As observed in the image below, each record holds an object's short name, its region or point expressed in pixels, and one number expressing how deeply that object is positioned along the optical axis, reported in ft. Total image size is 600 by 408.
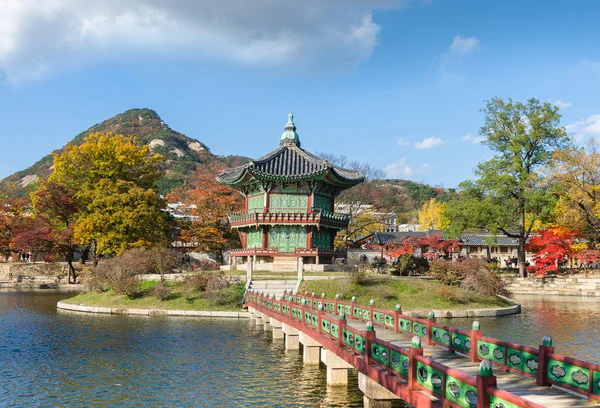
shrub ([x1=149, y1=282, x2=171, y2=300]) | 113.70
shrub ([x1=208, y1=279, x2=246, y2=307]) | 110.01
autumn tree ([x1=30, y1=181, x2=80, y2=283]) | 184.75
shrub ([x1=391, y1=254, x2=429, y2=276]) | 154.53
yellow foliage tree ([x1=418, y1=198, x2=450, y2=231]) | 335.67
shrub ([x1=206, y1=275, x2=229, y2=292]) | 112.88
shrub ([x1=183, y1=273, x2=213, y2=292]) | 114.42
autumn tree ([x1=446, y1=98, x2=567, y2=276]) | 185.37
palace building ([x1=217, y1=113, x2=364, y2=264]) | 145.28
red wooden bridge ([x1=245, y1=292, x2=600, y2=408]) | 29.68
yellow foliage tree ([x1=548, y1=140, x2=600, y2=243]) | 173.47
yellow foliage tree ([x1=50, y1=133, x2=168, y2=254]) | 164.04
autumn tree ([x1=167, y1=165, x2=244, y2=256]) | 202.28
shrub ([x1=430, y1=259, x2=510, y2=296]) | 121.39
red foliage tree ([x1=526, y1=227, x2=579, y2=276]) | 183.52
